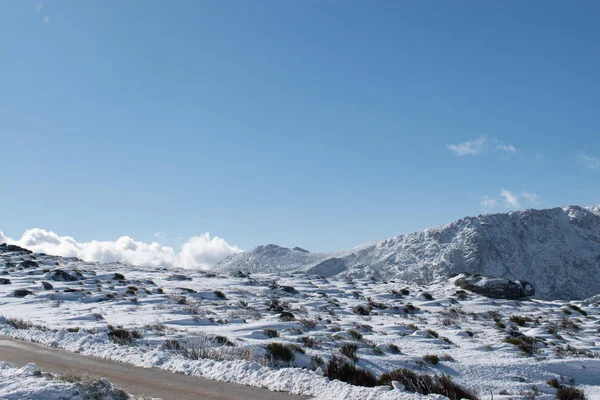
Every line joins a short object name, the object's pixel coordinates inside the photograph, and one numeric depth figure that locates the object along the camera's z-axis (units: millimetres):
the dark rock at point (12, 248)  55169
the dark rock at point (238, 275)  43244
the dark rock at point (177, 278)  38159
